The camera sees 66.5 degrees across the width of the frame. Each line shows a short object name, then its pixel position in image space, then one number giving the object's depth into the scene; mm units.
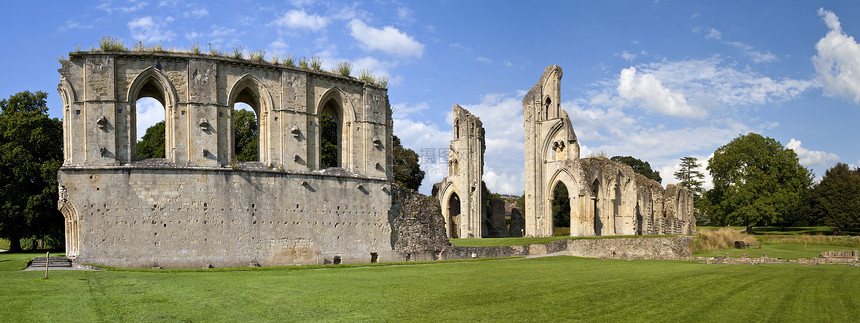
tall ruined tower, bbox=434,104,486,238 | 45469
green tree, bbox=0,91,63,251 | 28781
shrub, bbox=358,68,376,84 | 27422
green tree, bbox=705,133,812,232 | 54750
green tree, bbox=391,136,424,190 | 50719
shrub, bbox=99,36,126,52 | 22453
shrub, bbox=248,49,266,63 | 24703
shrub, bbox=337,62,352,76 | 26875
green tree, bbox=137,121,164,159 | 41344
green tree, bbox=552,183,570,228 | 68056
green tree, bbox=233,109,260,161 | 44369
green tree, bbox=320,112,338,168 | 40438
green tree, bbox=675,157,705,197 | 84438
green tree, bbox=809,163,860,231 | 55125
